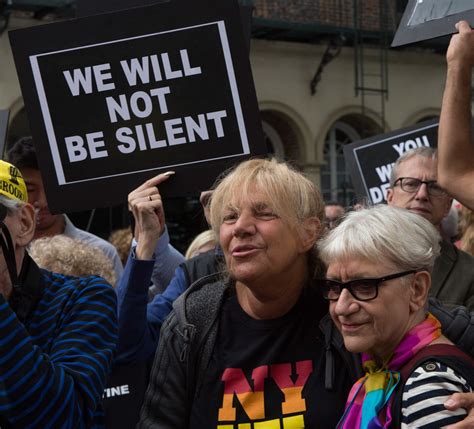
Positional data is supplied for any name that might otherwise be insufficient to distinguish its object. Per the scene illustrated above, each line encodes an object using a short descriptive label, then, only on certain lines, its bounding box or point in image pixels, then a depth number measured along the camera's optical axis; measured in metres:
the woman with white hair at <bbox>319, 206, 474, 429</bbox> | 2.32
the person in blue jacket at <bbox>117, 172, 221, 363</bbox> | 3.12
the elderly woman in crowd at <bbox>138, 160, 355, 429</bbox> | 2.63
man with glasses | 3.66
